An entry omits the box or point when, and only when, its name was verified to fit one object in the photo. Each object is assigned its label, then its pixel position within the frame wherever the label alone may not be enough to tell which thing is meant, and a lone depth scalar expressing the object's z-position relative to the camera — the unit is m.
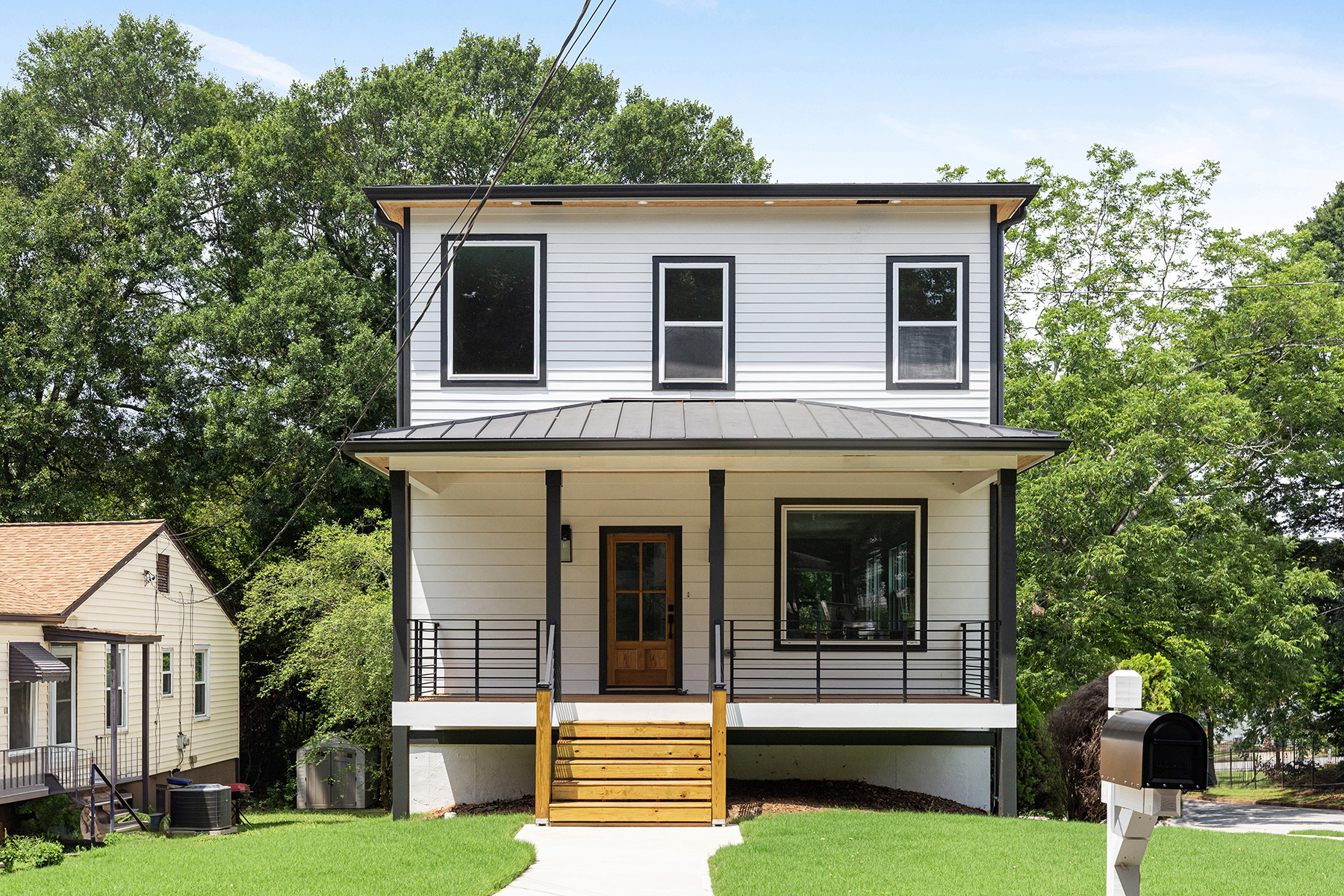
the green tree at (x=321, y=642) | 17.52
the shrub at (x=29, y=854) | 11.75
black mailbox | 4.24
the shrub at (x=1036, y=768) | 14.31
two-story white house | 13.86
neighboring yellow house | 15.42
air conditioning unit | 15.58
